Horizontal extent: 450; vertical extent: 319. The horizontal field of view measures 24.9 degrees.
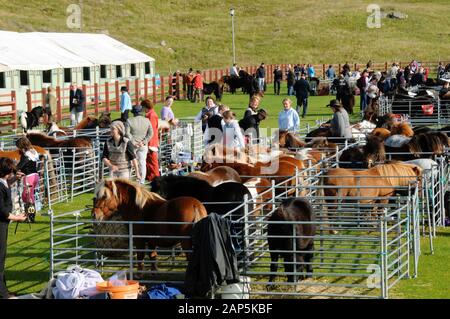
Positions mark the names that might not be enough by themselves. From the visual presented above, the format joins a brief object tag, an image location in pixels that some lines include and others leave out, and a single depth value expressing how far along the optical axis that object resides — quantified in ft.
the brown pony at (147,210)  41.09
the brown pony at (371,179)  51.98
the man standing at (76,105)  113.91
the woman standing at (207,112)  79.15
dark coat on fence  36.50
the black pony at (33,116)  104.33
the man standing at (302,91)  124.16
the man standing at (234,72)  179.52
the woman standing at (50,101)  115.14
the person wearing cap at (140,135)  60.54
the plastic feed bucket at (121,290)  34.47
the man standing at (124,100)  104.42
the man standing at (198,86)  155.53
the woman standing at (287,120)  73.26
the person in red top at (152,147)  63.41
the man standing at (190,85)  157.89
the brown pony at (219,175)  51.49
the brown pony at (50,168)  64.80
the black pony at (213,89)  161.38
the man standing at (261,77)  175.01
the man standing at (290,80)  169.68
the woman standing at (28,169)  58.18
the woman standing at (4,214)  39.09
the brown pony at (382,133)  68.98
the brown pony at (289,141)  69.97
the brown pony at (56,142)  70.85
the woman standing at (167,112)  81.61
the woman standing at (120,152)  53.01
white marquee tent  131.38
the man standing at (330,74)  188.91
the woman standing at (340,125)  71.05
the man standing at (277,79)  172.02
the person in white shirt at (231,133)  62.80
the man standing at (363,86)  130.41
